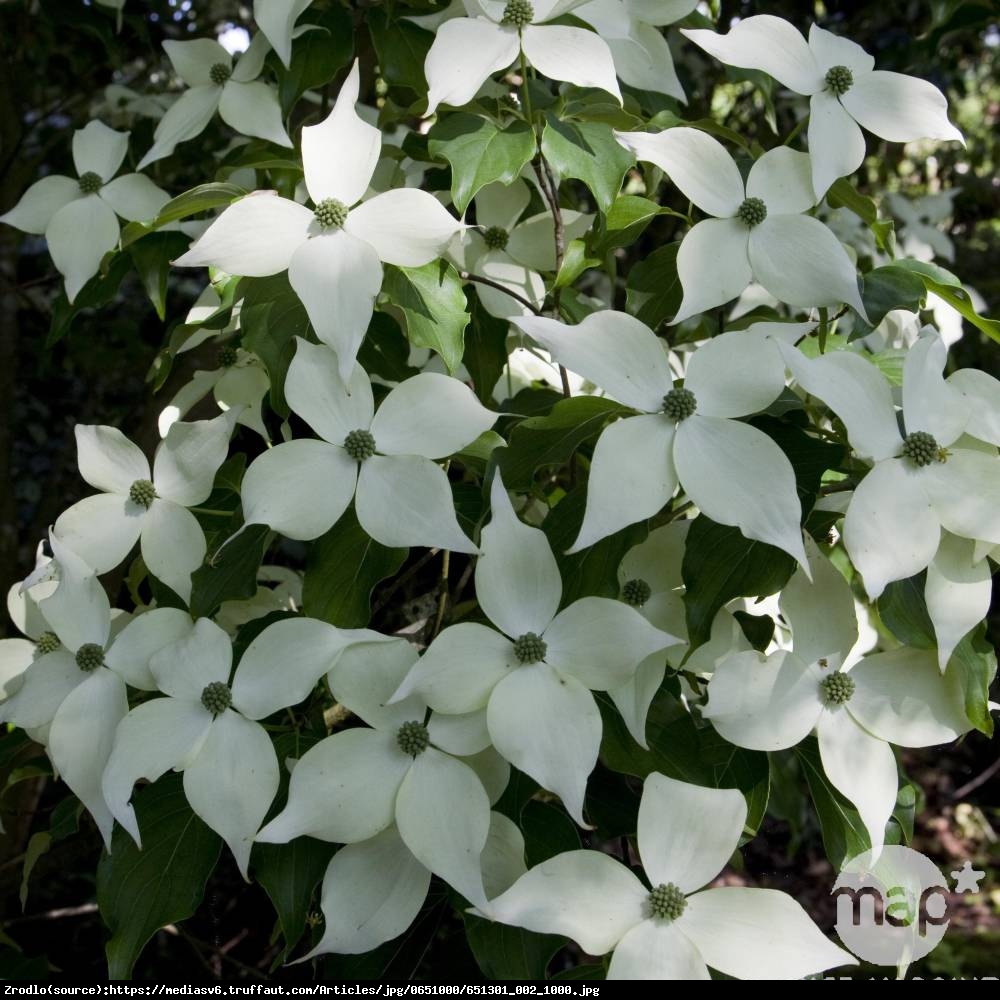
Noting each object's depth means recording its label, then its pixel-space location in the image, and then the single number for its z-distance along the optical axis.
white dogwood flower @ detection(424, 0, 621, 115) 0.77
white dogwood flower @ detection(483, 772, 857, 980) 0.62
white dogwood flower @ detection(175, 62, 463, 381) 0.72
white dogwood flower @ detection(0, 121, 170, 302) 0.96
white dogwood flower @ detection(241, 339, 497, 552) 0.70
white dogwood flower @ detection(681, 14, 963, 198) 0.81
